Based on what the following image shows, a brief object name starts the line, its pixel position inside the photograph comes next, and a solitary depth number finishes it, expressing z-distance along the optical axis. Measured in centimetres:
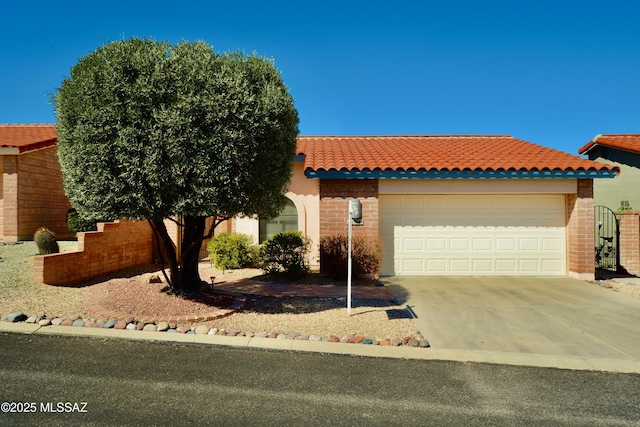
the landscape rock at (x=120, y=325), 537
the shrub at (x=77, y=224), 1130
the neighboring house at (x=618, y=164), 1320
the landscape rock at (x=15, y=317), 549
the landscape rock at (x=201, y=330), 526
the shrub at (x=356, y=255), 948
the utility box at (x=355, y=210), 649
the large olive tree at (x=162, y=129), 514
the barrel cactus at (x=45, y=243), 874
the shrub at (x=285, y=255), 933
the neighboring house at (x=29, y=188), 1132
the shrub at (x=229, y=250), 1018
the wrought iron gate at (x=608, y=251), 1084
